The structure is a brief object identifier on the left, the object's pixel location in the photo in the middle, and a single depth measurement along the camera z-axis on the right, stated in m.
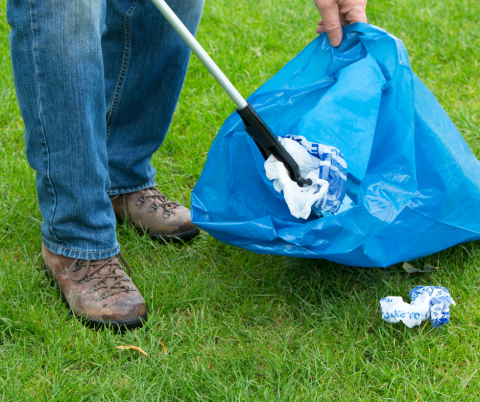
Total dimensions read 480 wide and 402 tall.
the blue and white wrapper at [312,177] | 3.26
